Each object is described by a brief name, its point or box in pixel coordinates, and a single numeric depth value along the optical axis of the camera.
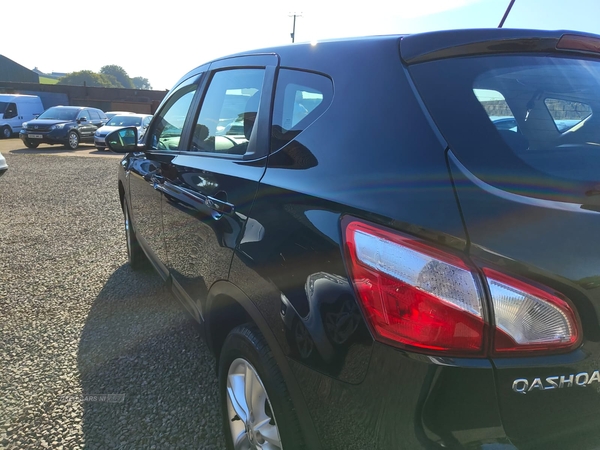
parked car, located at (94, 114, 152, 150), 17.52
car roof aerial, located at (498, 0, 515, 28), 3.07
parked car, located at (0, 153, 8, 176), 8.39
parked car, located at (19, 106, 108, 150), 17.09
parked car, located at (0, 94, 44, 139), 21.31
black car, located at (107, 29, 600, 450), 1.08
